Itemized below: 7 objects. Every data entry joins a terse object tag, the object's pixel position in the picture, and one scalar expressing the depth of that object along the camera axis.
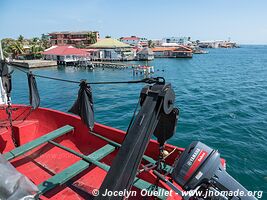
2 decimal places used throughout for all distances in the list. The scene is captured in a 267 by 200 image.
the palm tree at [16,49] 69.75
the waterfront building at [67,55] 62.23
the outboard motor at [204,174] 3.19
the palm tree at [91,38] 94.75
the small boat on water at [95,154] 2.47
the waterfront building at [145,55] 75.51
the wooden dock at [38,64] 55.20
